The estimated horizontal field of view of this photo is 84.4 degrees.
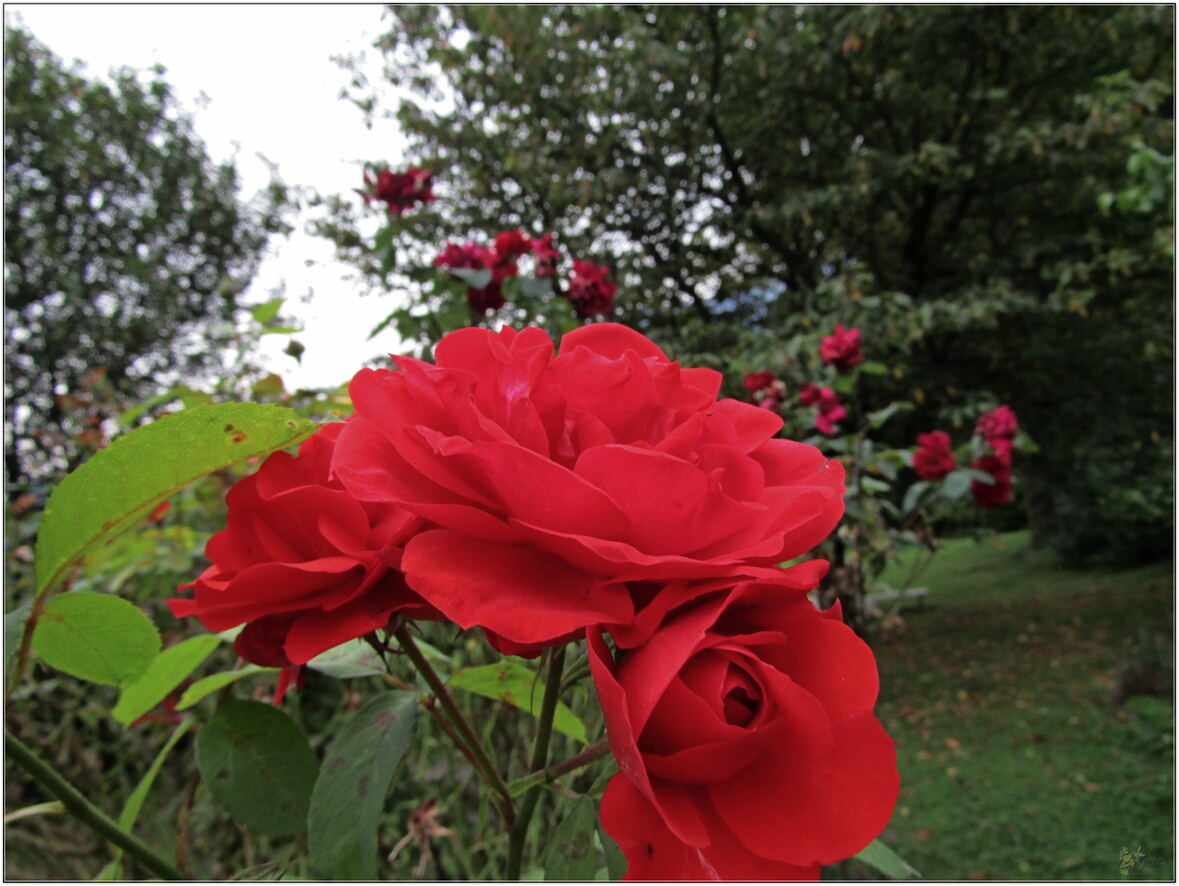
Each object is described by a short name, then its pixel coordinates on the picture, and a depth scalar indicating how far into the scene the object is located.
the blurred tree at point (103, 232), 7.51
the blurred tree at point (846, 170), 4.49
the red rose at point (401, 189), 1.62
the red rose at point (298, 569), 0.31
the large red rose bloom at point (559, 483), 0.25
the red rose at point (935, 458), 1.87
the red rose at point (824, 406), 1.78
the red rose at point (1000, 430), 1.90
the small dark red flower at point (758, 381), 2.00
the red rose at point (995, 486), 1.84
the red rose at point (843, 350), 1.94
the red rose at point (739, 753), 0.23
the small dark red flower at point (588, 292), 1.55
